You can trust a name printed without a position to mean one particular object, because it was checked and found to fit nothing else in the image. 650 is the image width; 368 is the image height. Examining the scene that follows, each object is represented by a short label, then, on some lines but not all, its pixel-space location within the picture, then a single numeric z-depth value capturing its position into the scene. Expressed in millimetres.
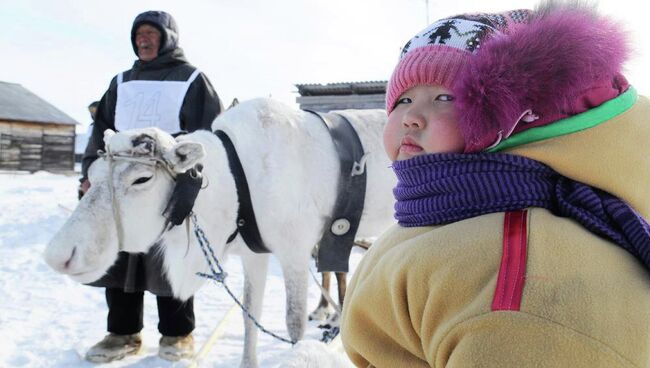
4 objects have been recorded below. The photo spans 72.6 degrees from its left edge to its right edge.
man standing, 3170
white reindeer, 2264
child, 634
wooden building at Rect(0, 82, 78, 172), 24312
